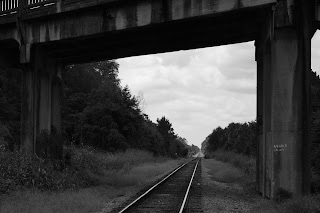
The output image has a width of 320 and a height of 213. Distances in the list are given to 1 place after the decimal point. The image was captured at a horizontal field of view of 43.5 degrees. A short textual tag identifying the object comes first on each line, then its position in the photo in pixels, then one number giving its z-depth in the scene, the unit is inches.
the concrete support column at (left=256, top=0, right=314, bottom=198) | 506.9
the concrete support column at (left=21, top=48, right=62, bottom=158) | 710.5
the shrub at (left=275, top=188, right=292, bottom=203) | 499.0
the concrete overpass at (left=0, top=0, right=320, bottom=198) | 514.6
